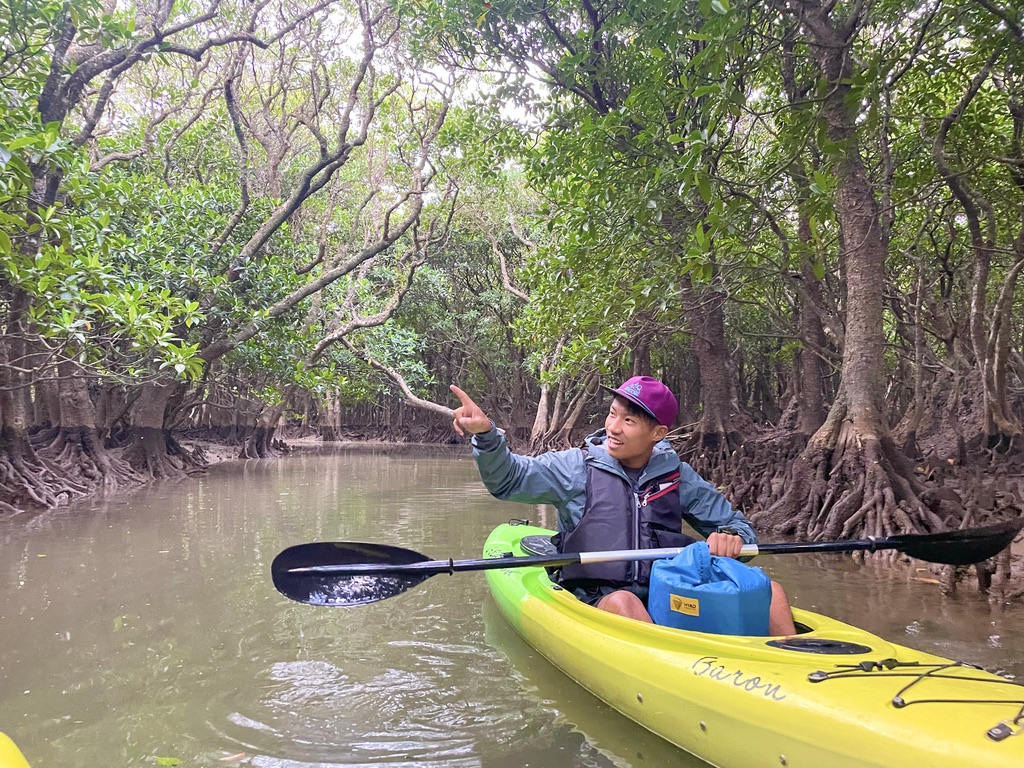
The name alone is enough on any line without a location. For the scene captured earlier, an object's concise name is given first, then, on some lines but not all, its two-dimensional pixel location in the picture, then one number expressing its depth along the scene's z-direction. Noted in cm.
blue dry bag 210
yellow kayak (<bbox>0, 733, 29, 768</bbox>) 126
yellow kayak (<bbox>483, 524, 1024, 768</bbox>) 145
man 260
